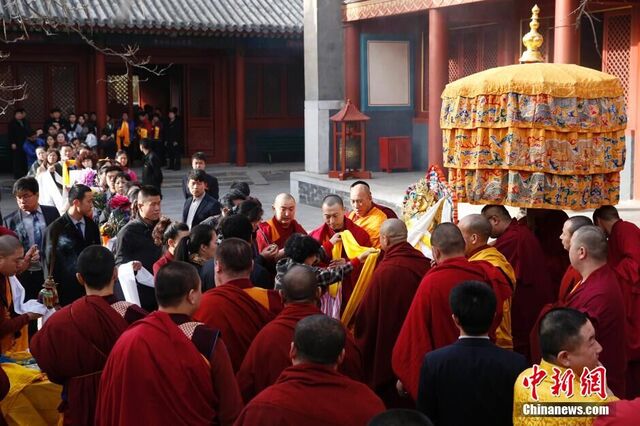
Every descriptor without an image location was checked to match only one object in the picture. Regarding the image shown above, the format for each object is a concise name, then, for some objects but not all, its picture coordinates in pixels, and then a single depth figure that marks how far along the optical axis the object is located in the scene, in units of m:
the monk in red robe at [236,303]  4.30
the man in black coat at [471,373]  3.62
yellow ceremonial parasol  5.66
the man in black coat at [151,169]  11.52
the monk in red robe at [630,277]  5.28
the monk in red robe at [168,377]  3.51
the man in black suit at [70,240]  6.54
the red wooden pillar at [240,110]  22.03
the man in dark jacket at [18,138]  19.53
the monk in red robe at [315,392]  3.05
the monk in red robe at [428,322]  4.49
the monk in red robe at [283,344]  3.90
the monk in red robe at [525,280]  5.80
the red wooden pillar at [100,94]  20.48
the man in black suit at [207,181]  9.05
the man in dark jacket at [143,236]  6.32
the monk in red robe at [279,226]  6.86
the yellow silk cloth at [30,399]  4.74
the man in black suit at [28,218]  7.12
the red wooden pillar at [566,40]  11.15
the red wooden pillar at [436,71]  14.24
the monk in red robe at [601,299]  4.46
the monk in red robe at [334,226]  6.82
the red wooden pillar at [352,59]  16.73
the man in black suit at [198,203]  8.20
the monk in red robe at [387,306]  5.12
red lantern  15.77
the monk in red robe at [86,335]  4.11
